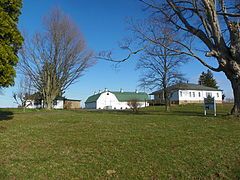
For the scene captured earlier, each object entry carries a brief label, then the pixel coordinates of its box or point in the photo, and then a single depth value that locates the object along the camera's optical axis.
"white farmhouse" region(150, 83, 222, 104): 45.14
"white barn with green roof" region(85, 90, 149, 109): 56.27
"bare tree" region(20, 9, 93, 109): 28.09
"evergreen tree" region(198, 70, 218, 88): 56.46
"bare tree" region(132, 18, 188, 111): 26.17
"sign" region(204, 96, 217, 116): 14.94
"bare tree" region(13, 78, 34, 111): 33.15
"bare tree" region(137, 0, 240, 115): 9.78
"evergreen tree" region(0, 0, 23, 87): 7.98
